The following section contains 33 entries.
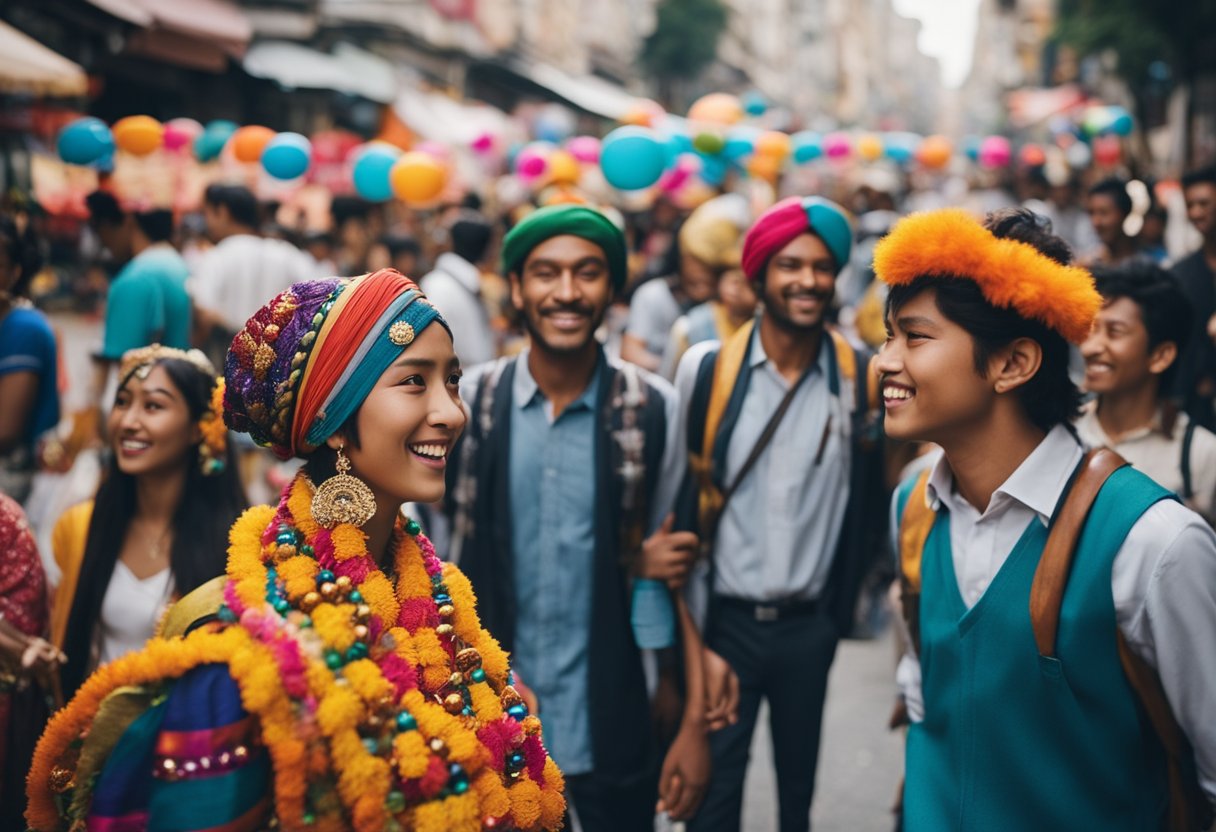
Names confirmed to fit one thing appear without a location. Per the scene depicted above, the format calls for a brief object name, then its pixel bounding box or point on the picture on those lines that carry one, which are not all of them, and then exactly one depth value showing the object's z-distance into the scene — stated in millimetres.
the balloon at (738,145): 10633
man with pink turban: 3855
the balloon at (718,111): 11438
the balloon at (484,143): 12383
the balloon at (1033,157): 15344
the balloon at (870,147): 15062
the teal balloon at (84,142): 7156
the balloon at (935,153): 15055
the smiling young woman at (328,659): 1897
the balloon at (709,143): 10297
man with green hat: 3648
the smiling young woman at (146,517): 3422
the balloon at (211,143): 9109
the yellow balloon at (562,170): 9570
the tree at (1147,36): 18688
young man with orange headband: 2354
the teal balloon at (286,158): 8031
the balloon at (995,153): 17203
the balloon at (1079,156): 15719
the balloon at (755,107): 13453
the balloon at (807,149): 13391
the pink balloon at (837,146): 14250
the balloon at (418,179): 8188
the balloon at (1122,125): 14703
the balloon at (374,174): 8742
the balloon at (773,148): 11297
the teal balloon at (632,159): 7637
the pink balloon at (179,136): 9078
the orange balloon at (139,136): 8141
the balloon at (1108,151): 15914
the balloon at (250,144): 8711
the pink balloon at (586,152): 10883
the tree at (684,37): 43469
